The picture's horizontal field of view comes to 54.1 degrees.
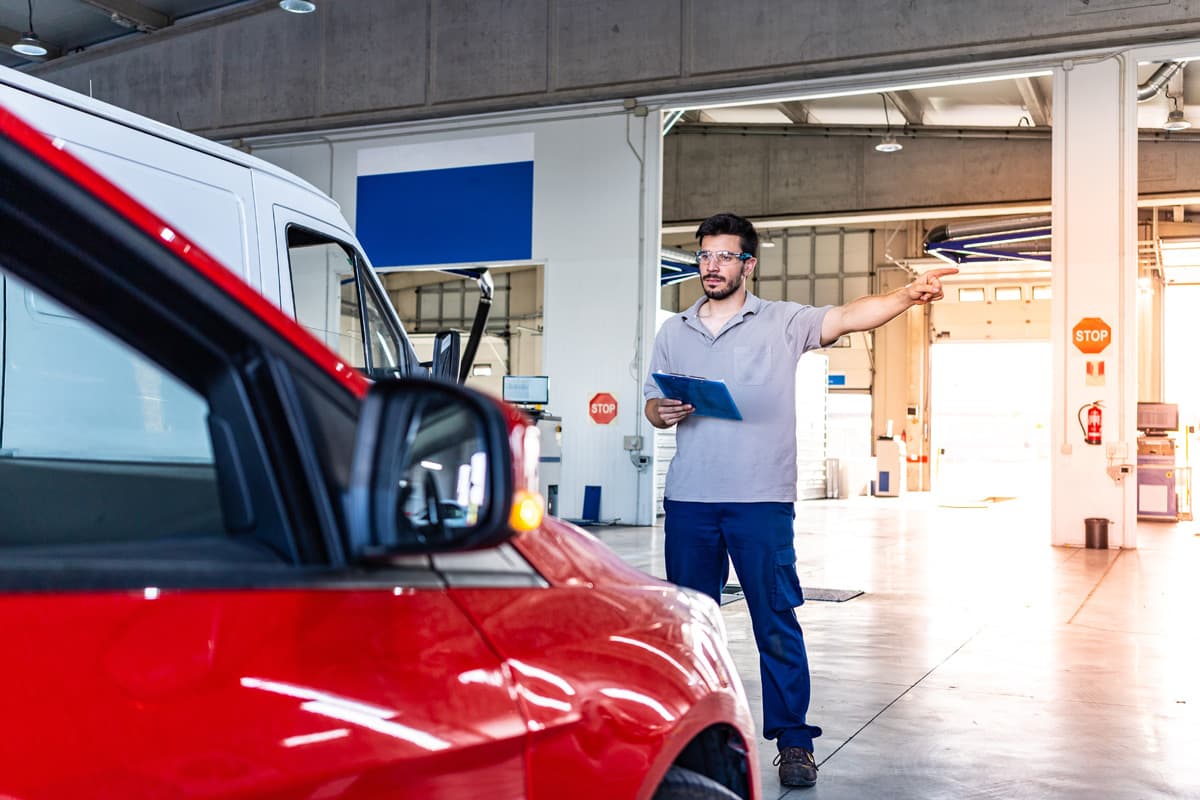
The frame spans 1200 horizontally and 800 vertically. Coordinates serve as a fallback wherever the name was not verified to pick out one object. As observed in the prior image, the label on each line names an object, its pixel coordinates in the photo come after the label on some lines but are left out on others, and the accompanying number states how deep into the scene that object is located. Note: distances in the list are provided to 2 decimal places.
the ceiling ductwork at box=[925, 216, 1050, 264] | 17.73
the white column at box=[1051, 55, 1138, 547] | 11.33
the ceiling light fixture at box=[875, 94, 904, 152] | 17.55
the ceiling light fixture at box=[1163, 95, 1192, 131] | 15.46
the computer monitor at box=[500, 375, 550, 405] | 12.22
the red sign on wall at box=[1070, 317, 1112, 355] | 11.39
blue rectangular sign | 13.82
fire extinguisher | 11.38
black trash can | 11.27
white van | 3.14
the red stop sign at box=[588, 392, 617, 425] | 13.41
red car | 0.91
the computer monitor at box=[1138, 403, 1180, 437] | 15.12
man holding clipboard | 3.55
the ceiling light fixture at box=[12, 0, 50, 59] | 14.36
